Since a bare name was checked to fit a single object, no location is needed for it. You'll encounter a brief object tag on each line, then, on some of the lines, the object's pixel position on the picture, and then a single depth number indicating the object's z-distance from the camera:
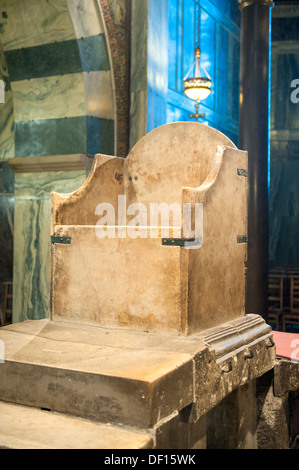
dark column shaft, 6.21
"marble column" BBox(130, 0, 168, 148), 5.38
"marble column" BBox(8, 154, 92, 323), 5.07
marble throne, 1.95
